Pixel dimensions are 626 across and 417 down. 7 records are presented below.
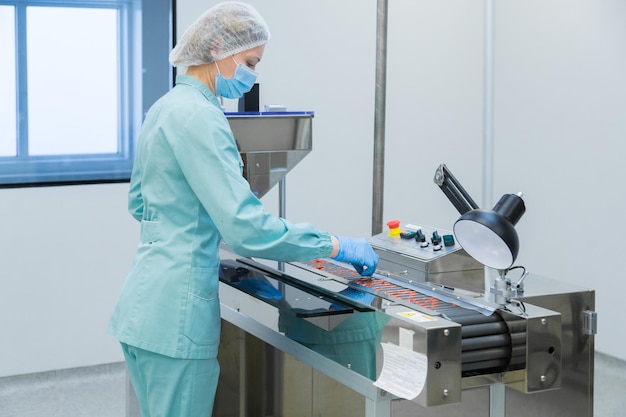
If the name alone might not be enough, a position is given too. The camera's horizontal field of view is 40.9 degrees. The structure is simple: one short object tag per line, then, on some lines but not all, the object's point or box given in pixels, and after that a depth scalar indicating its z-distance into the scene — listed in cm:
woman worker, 162
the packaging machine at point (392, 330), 144
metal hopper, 220
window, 340
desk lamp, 152
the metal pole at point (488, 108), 421
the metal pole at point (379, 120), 291
